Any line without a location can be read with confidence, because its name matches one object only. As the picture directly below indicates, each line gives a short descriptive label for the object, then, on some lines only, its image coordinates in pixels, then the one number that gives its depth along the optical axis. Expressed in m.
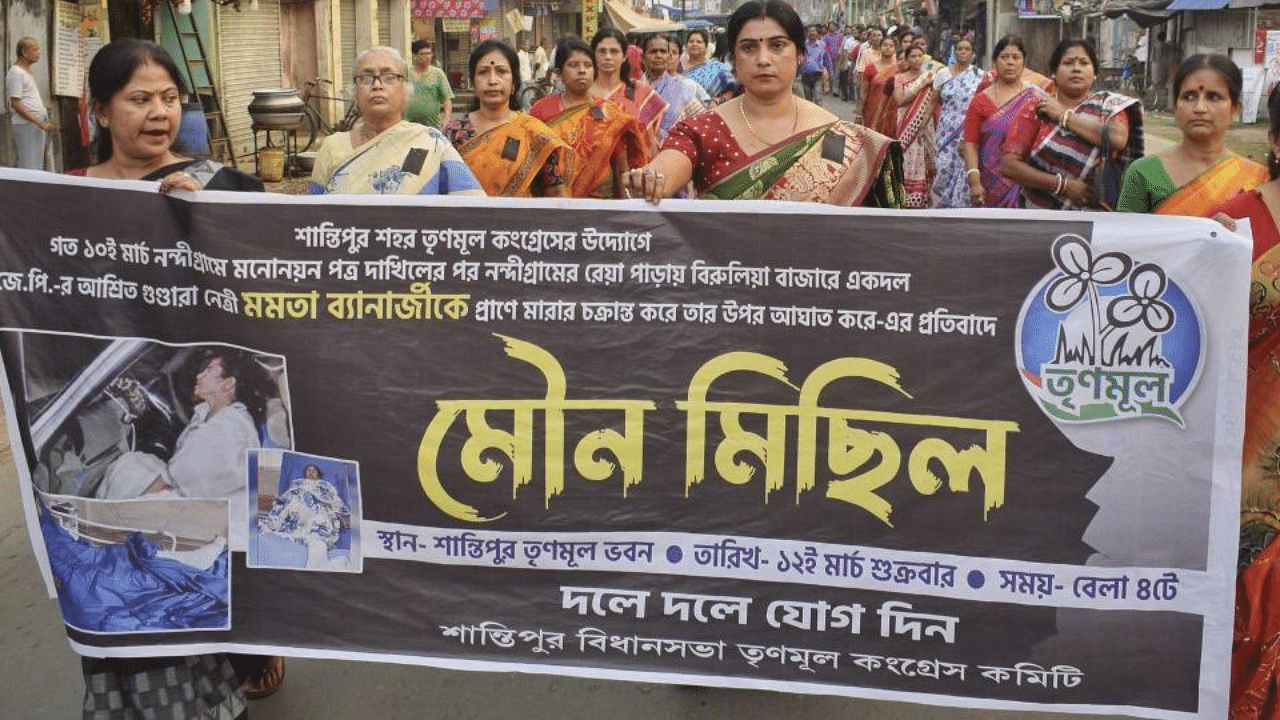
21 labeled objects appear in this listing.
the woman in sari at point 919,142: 9.35
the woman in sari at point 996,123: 6.90
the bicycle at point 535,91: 19.22
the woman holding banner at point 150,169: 3.03
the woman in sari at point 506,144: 5.20
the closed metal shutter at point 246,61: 17.02
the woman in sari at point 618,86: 7.34
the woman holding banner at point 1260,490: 2.82
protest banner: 2.73
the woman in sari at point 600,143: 6.11
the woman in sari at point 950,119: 8.56
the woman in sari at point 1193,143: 3.71
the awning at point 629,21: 40.38
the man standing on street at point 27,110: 11.70
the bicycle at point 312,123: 15.97
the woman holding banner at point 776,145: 3.66
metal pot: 14.91
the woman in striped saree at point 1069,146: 5.53
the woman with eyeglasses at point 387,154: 3.92
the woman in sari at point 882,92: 10.70
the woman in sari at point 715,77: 10.01
